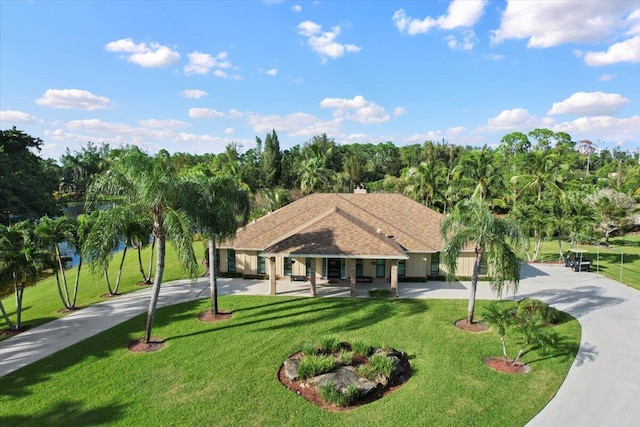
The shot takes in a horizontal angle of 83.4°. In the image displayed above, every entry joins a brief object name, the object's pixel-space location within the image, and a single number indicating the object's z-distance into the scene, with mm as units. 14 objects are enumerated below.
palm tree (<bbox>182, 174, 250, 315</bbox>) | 14570
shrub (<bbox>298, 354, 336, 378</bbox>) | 12383
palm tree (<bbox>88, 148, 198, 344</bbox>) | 12844
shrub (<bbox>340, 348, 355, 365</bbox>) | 13148
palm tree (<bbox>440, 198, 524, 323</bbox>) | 15180
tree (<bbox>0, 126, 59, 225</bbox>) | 37562
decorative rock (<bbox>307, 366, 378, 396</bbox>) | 11633
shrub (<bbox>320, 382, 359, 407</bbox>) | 11094
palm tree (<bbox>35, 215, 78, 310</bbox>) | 17109
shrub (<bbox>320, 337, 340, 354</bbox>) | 14070
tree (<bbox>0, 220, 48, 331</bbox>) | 15445
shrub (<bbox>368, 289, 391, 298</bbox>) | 20562
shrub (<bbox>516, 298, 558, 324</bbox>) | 17062
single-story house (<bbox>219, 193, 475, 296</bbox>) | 20266
